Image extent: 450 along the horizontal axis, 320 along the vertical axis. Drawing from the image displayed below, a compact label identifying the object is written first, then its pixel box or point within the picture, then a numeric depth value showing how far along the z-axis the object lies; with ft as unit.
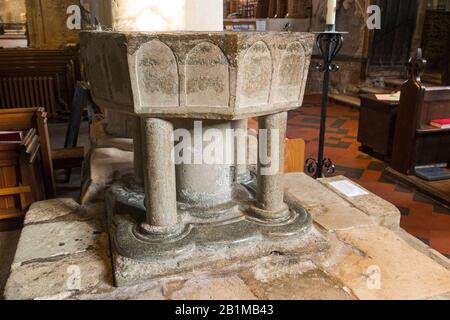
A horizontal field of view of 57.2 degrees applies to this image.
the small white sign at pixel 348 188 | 7.15
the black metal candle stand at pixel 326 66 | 7.74
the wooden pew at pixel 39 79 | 18.21
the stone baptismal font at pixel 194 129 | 4.21
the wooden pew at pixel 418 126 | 10.67
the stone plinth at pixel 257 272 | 4.41
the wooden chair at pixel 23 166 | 7.80
